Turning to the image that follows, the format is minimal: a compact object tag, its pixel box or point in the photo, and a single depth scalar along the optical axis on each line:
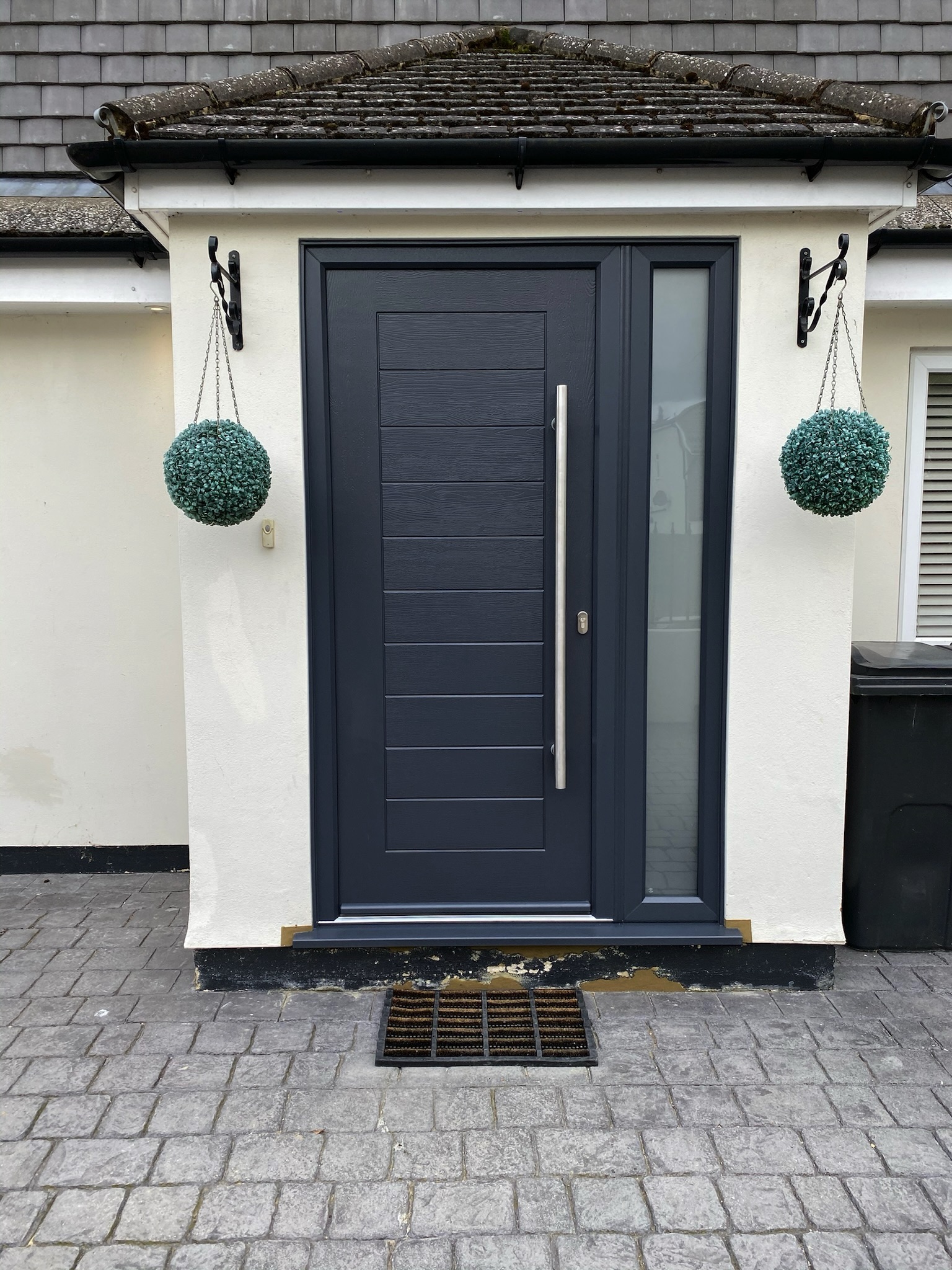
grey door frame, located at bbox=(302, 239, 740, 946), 3.46
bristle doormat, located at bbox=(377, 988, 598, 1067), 3.22
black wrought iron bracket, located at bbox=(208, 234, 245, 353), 3.35
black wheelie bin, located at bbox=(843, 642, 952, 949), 3.76
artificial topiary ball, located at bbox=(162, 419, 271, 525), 3.12
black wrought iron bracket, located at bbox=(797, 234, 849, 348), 3.34
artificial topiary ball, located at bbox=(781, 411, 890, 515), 3.15
